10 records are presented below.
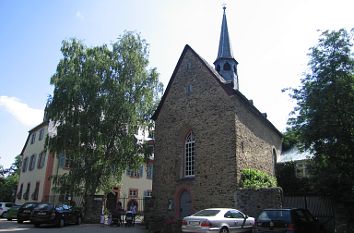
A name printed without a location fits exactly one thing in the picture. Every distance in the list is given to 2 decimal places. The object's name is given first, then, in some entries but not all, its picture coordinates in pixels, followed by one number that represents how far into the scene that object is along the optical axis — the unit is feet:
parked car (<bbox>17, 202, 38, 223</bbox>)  69.86
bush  61.82
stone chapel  64.85
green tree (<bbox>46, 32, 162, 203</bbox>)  72.28
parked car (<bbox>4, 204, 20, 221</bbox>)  80.64
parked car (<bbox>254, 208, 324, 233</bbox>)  38.01
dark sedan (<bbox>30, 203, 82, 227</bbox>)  59.31
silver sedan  40.63
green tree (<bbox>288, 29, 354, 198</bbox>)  54.39
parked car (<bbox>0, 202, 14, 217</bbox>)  91.30
